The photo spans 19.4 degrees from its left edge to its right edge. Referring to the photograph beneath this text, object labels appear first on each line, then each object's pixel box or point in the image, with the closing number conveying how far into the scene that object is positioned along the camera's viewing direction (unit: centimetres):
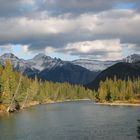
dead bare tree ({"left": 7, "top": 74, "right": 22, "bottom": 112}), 17695
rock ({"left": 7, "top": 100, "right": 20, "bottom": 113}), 17725
